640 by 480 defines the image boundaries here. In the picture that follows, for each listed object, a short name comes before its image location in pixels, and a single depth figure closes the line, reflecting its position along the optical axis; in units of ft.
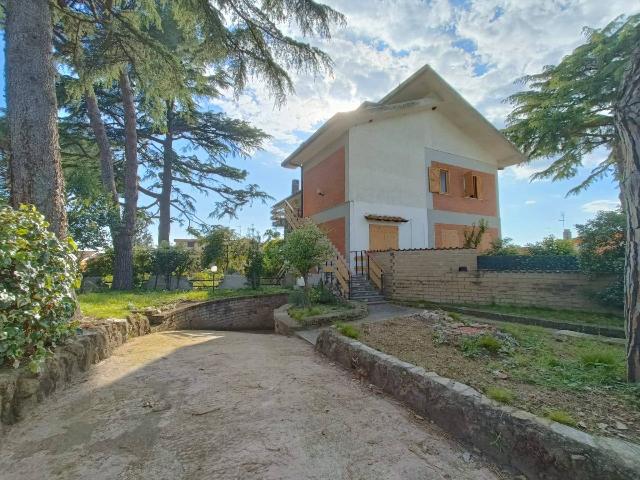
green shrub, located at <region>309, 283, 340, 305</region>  28.19
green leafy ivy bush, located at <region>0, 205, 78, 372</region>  7.95
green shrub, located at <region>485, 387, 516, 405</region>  7.57
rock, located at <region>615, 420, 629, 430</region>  6.59
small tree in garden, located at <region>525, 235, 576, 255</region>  30.14
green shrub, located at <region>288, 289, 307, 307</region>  27.27
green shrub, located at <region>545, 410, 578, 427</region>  6.54
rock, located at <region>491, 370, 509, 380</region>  9.59
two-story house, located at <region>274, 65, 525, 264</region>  39.78
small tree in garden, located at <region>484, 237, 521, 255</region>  31.35
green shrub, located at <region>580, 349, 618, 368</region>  10.35
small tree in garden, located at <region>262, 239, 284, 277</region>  26.23
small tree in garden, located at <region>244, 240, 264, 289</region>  40.37
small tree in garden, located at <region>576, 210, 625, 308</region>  20.97
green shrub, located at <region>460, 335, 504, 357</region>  12.19
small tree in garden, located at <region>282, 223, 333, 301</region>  24.52
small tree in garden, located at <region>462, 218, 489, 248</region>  39.91
